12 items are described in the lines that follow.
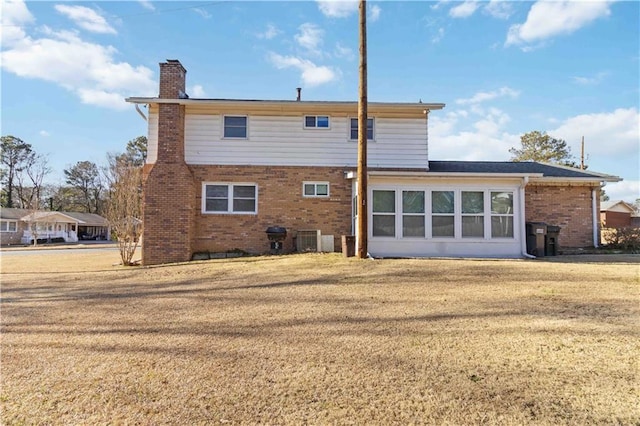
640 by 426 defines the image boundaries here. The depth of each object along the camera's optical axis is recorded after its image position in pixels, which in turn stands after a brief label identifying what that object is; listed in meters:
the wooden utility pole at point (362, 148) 10.88
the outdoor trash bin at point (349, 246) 11.51
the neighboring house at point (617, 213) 37.70
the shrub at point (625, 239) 14.23
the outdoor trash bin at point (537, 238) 12.34
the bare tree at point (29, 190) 50.34
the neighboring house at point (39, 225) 41.06
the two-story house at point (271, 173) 13.45
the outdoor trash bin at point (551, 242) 12.77
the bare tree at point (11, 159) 48.66
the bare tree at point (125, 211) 13.71
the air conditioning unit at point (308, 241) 13.76
